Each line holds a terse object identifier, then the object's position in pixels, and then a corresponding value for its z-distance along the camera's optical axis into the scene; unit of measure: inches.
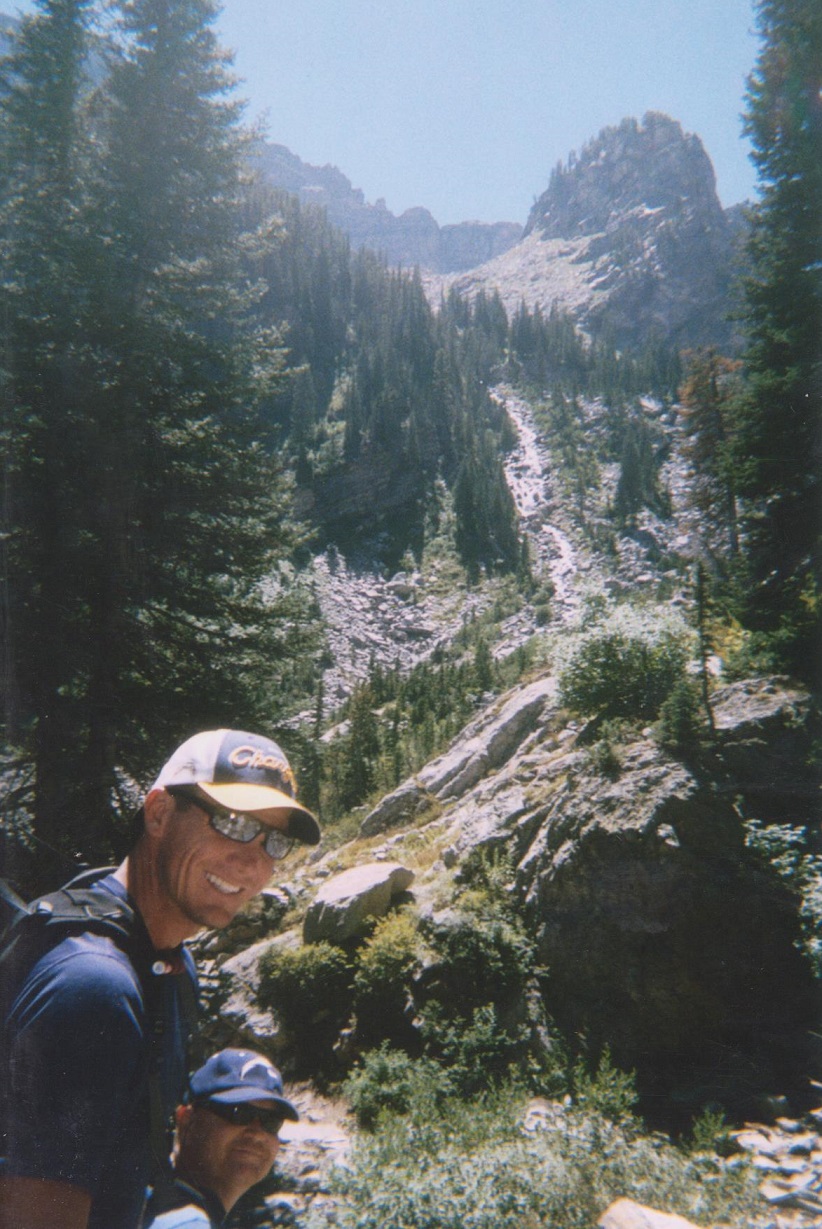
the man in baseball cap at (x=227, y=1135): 74.2
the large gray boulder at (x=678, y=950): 254.2
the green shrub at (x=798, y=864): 247.8
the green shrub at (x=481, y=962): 297.1
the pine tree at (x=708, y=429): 890.1
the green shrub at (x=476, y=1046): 261.1
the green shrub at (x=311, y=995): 325.4
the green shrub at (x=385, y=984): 310.2
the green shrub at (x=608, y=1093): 220.1
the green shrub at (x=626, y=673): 362.6
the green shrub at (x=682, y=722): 306.2
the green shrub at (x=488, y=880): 324.8
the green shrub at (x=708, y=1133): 203.0
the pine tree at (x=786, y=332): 442.9
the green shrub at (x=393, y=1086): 247.3
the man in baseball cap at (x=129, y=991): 48.9
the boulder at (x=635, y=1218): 150.3
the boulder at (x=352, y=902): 358.9
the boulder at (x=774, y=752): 289.6
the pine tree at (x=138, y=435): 324.5
